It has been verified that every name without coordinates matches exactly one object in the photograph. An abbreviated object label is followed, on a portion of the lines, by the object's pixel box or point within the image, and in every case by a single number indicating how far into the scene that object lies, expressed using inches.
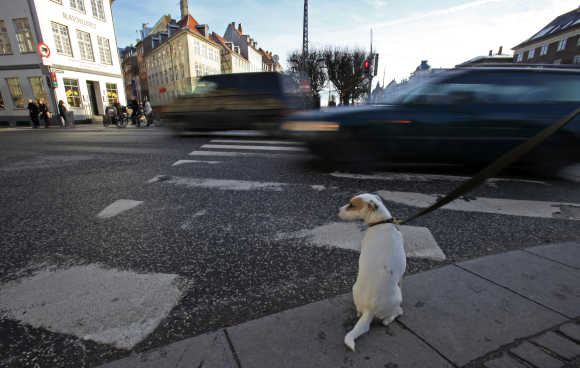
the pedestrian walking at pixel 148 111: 716.6
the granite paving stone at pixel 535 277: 70.0
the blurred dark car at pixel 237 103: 358.0
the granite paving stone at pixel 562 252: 88.4
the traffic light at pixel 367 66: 638.8
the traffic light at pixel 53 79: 768.9
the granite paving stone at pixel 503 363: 53.0
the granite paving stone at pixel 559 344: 55.2
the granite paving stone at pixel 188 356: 53.7
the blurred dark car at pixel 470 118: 163.3
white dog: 57.6
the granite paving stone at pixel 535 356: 53.1
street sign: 684.1
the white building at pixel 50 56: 814.5
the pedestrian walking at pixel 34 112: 722.8
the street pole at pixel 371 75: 631.5
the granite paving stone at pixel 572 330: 59.4
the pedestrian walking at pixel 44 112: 739.4
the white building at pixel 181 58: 1690.5
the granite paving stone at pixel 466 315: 58.1
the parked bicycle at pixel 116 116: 683.4
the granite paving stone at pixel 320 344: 53.7
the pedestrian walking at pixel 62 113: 720.3
